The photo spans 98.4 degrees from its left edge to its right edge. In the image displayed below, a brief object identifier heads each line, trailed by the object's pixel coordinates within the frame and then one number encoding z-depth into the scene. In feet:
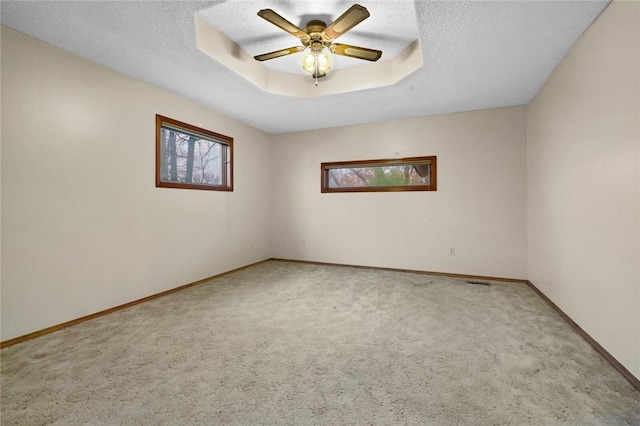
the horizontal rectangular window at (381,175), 14.71
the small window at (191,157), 11.58
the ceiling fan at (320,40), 6.66
